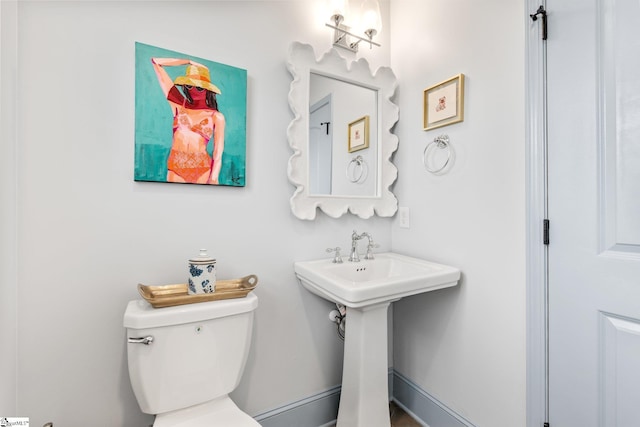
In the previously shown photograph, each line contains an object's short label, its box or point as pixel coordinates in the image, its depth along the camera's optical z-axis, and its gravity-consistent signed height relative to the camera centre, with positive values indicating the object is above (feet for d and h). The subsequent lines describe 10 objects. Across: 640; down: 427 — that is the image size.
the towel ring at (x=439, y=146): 4.77 +1.16
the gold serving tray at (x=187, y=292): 3.41 -0.94
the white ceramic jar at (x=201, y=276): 3.67 -0.73
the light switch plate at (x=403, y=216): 5.58 +0.03
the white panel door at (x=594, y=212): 2.94 +0.06
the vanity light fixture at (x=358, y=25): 4.91 +3.36
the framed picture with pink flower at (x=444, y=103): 4.51 +1.84
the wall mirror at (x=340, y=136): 4.80 +1.45
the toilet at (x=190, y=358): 3.24 -1.64
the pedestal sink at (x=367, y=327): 3.91 -1.58
